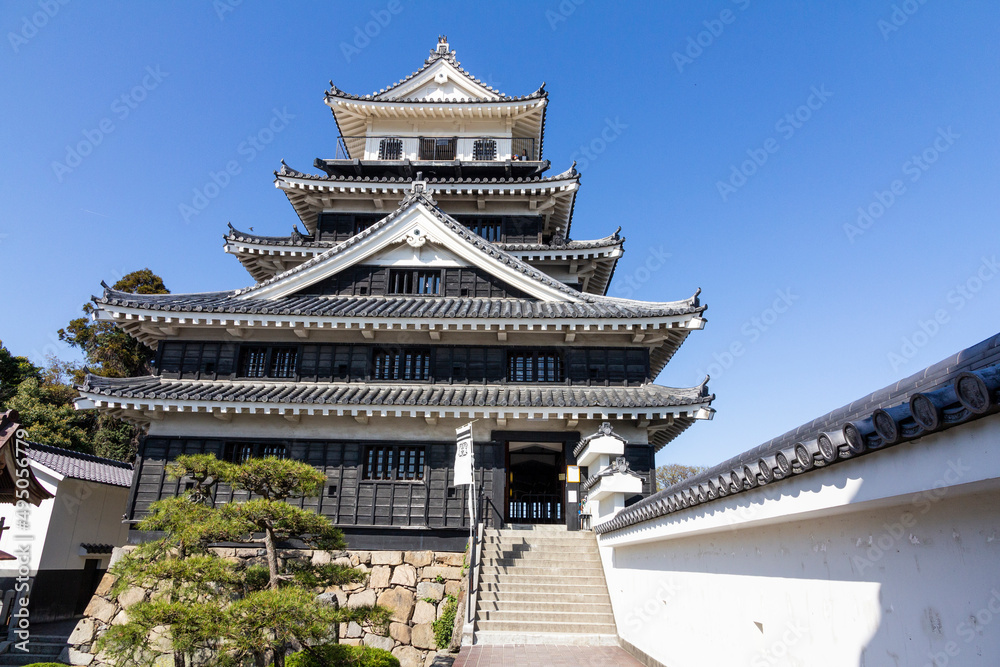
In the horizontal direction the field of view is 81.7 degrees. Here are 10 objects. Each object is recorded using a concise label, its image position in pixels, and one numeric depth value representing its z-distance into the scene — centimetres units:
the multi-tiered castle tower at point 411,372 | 1349
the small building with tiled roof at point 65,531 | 1519
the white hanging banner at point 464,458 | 1195
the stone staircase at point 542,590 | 1036
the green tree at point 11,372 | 3190
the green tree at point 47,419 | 2706
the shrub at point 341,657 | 850
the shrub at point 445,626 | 1148
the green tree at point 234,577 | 767
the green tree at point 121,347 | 3344
